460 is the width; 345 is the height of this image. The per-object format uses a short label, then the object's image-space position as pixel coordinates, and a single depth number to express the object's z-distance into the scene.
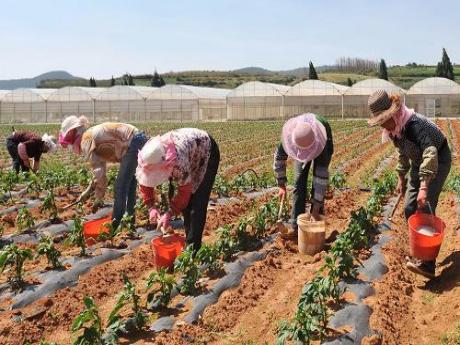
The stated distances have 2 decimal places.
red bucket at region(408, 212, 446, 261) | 4.60
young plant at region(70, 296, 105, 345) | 3.39
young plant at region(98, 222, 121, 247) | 5.80
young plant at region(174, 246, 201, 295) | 4.46
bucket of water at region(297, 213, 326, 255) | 5.39
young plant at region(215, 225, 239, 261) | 5.31
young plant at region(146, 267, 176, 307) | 4.18
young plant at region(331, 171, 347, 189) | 9.20
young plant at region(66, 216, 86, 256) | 5.60
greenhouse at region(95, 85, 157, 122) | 41.44
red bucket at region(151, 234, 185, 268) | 4.84
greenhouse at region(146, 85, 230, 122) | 41.41
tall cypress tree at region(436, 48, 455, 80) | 58.12
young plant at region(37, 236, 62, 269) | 5.21
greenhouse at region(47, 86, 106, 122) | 41.72
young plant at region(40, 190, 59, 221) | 6.93
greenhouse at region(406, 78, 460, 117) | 39.03
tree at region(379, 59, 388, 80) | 59.62
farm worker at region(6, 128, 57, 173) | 8.27
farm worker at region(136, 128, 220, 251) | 4.17
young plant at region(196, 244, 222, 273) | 4.79
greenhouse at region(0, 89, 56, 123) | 42.62
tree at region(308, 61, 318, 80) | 56.19
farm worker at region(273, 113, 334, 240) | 5.11
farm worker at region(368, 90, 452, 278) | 4.43
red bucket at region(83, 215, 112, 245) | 6.13
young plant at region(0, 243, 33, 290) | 4.73
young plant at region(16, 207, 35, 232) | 6.53
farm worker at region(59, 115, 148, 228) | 5.58
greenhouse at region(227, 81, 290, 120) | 40.69
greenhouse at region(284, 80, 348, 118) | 40.03
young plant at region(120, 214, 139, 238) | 6.28
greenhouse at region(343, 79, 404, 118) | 39.16
